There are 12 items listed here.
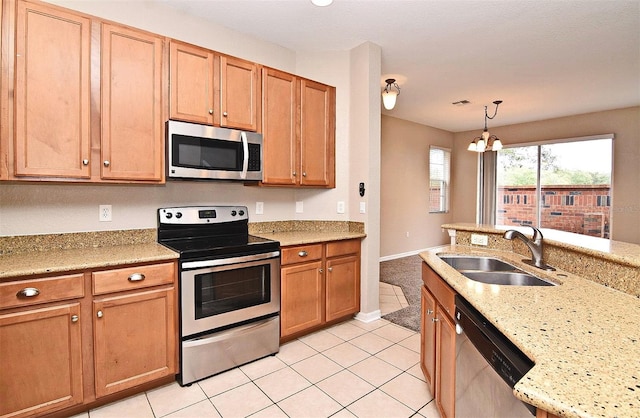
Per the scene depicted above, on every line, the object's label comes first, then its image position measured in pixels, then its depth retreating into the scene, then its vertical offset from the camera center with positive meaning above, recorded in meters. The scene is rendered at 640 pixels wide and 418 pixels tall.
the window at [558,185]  5.57 +0.42
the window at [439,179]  7.01 +0.63
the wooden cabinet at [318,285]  2.67 -0.71
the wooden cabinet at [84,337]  1.62 -0.74
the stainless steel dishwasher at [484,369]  0.91 -0.54
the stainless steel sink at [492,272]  1.73 -0.38
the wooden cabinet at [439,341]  1.51 -0.71
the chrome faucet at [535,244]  1.81 -0.21
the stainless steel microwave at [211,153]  2.35 +0.42
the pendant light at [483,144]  4.67 +0.95
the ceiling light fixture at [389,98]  3.64 +1.23
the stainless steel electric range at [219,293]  2.12 -0.62
